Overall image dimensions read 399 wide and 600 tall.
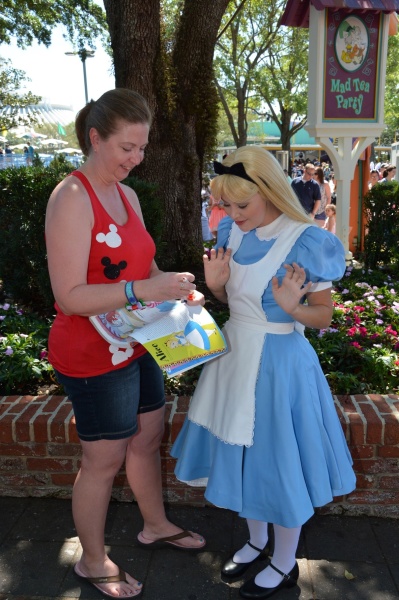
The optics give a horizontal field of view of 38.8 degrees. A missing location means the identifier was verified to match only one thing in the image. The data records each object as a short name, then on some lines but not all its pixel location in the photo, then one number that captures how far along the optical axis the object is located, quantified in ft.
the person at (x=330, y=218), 31.86
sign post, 20.08
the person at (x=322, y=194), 31.32
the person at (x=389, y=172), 47.64
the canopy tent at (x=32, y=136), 119.44
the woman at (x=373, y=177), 46.06
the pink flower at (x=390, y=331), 12.82
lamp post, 41.54
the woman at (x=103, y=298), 6.12
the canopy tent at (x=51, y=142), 152.46
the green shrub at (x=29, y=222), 14.79
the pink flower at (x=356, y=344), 11.77
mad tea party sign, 20.21
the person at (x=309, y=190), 29.89
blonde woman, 6.60
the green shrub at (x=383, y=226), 19.65
